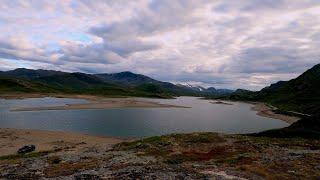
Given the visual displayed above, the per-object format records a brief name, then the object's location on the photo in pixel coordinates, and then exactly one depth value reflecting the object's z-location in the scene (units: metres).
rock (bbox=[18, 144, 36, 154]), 28.69
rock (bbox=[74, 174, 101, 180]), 18.36
